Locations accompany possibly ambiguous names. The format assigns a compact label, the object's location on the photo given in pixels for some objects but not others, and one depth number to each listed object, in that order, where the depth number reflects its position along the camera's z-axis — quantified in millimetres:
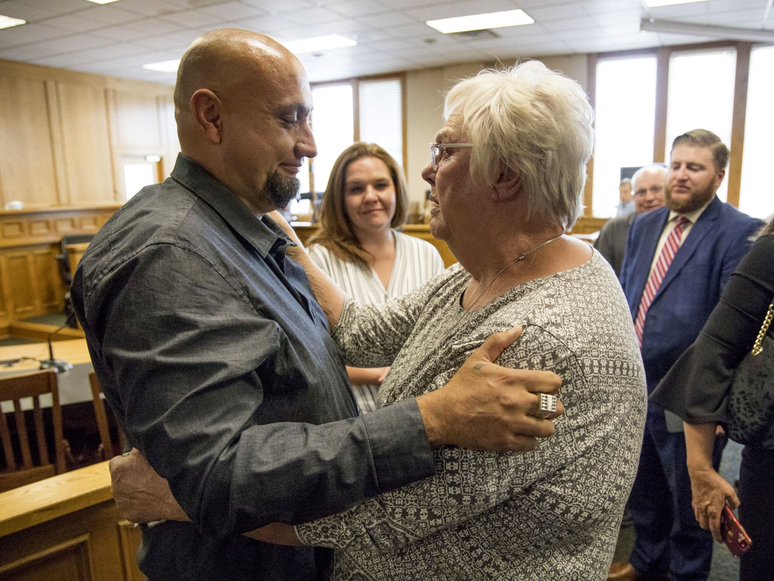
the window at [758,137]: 8141
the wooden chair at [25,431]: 2336
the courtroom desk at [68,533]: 1336
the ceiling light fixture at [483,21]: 6852
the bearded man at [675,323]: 2330
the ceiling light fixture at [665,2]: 6352
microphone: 3218
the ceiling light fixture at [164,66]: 9281
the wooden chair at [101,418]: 2459
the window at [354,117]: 10719
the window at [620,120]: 8938
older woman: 866
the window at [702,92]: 8391
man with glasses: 3195
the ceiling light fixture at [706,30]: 7266
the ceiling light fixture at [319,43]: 7879
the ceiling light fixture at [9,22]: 6698
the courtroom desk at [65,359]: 2951
